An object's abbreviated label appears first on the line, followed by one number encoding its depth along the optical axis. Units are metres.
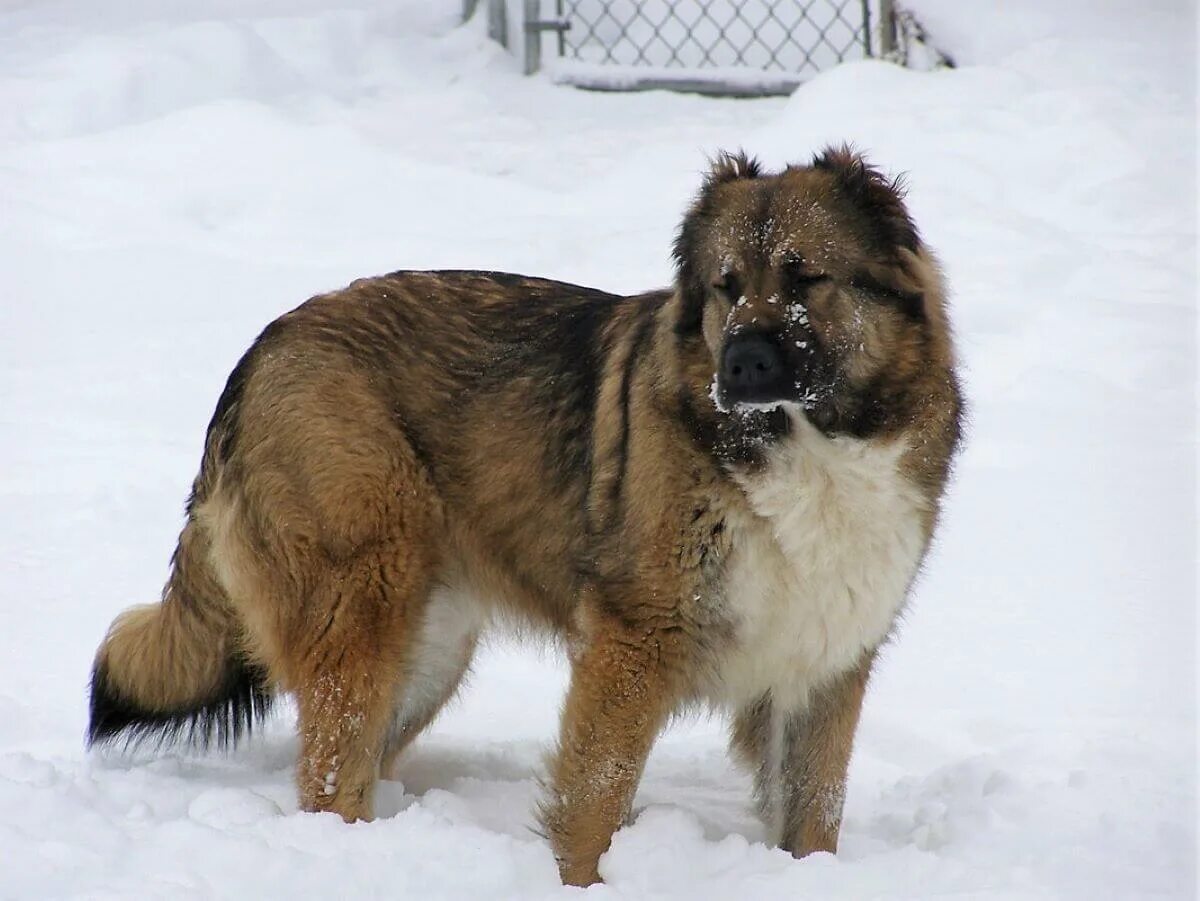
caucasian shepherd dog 7.25
